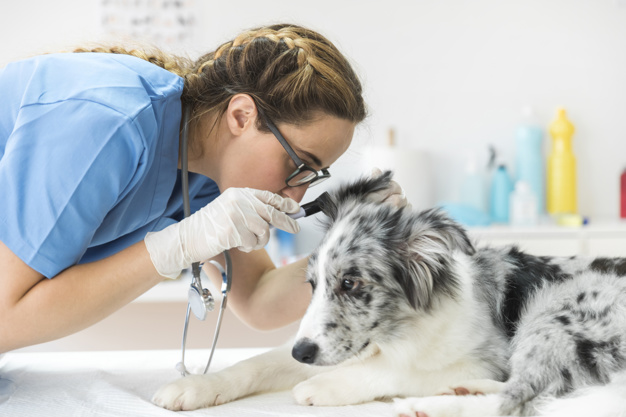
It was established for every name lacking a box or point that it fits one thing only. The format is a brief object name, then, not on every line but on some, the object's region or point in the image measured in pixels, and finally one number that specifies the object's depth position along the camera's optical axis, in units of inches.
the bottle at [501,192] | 150.3
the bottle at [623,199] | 151.6
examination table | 49.8
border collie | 49.4
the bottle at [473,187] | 151.6
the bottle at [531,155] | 150.8
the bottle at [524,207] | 143.4
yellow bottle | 150.7
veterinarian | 50.1
